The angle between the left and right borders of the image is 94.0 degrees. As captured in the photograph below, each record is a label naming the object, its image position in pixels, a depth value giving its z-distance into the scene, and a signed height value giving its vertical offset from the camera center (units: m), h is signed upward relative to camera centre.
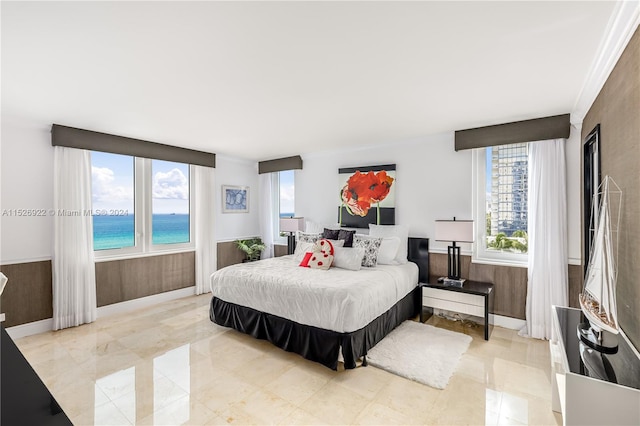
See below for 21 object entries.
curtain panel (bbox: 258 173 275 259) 6.07 +0.00
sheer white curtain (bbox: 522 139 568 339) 3.24 -0.29
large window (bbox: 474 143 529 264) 3.62 +0.09
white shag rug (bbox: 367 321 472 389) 2.61 -1.42
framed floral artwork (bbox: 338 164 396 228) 4.57 +0.25
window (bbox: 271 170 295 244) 5.87 +0.28
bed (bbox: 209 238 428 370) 2.69 -0.96
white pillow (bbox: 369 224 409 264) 4.14 -0.32
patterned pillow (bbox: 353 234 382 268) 3.87 -0.48
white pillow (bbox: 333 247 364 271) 3.71 -0.58
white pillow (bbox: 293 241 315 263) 4.22 -0.54
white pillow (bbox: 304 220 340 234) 5.11 -0.26
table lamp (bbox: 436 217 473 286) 3.52 -0.31
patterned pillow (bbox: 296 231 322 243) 4.52 -0.39
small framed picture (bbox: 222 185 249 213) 5.63 +0.26
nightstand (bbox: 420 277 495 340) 3.34 -1.04
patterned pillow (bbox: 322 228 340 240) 4.54 -0.34
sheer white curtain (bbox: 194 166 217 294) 5.11 -0.24
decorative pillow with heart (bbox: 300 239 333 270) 3.76 -0.58
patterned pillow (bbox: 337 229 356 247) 4.40 -0.38
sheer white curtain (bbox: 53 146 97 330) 3.62 -0.35
